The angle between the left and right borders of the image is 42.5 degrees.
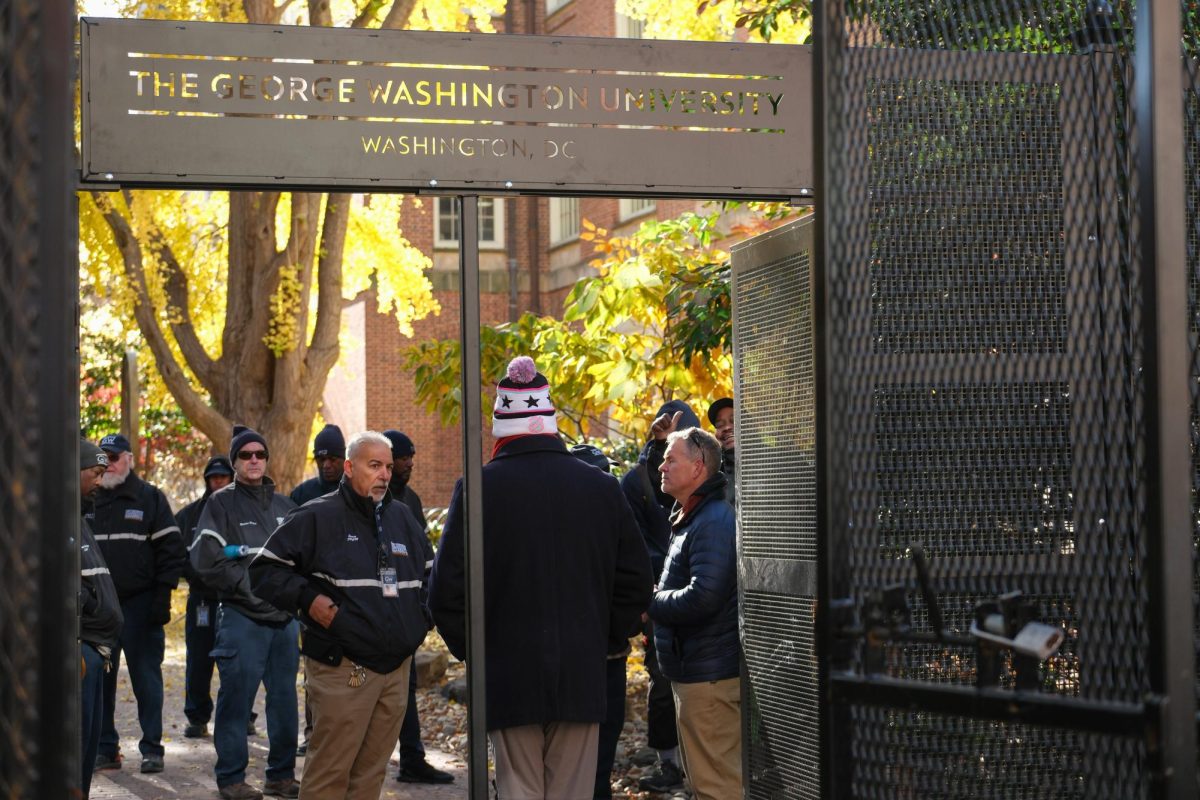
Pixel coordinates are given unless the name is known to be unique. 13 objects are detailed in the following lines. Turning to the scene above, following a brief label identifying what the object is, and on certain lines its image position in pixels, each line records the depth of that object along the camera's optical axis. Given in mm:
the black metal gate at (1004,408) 3219
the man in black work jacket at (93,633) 8117
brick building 32188
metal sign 5750
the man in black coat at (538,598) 6195
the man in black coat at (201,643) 11672
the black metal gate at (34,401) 2857
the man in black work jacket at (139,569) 10594
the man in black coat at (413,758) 9953
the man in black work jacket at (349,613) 7191
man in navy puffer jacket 7289
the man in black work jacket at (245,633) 9547
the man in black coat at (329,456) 10977
